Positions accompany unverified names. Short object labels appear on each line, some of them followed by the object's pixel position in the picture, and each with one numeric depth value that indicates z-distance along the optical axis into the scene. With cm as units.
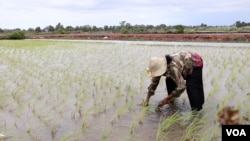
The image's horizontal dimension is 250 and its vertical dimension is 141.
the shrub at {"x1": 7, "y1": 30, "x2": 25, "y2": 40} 3013
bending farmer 379
